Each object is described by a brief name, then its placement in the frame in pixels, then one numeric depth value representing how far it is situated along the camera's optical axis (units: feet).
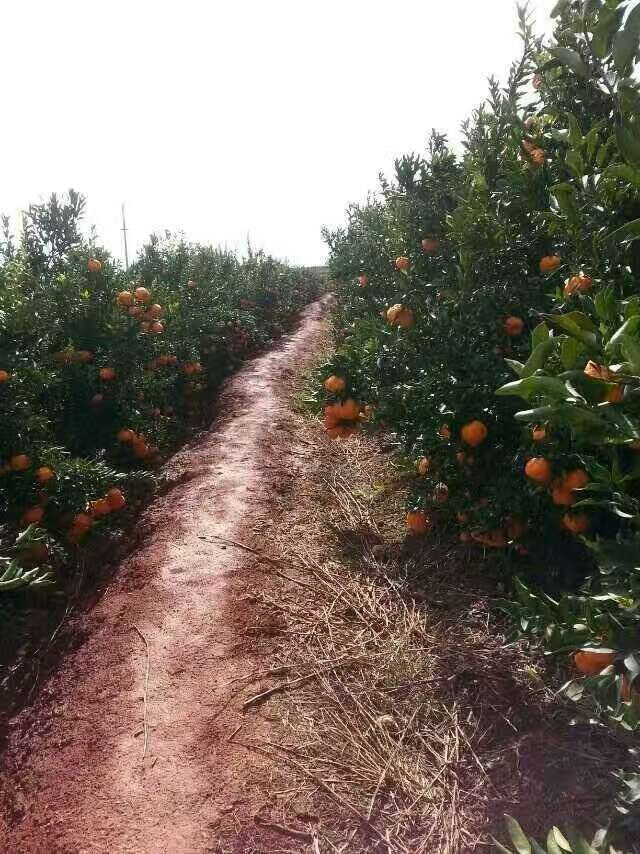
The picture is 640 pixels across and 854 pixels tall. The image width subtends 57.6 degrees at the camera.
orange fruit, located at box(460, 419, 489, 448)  8.03
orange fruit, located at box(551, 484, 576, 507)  6.48
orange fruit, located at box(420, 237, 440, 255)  10.99
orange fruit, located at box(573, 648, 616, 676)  4.42
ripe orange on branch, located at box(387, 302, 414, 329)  9.56
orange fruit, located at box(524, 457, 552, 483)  6.47
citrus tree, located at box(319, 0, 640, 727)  4.17
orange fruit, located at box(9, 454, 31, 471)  9.80
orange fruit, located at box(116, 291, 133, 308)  14.28
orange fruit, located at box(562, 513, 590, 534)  6.73
